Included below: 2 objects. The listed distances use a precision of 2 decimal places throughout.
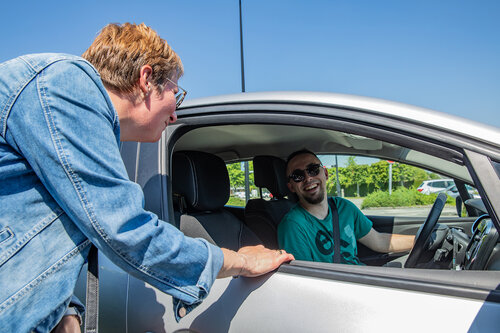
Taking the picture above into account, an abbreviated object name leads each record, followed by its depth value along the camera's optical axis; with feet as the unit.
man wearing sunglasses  6.64
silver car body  3.26
